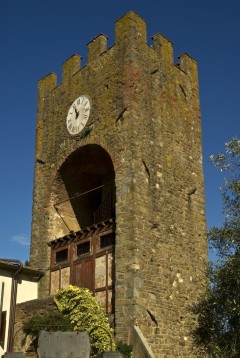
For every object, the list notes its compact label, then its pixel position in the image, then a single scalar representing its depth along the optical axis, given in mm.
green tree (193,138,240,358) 10742
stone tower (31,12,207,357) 13906
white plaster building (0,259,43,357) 15281
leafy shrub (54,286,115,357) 12719
